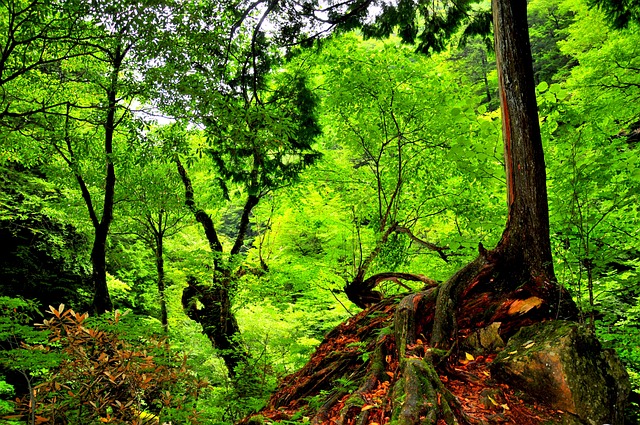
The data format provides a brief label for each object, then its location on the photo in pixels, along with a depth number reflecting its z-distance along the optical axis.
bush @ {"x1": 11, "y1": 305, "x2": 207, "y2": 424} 2.01
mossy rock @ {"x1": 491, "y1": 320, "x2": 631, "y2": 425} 2.09
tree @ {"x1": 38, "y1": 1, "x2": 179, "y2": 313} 4.38
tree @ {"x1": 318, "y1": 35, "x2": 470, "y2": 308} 6.98
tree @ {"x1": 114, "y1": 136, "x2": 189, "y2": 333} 9.53
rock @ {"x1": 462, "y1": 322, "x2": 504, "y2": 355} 2.79
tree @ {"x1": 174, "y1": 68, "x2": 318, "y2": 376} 4.94
